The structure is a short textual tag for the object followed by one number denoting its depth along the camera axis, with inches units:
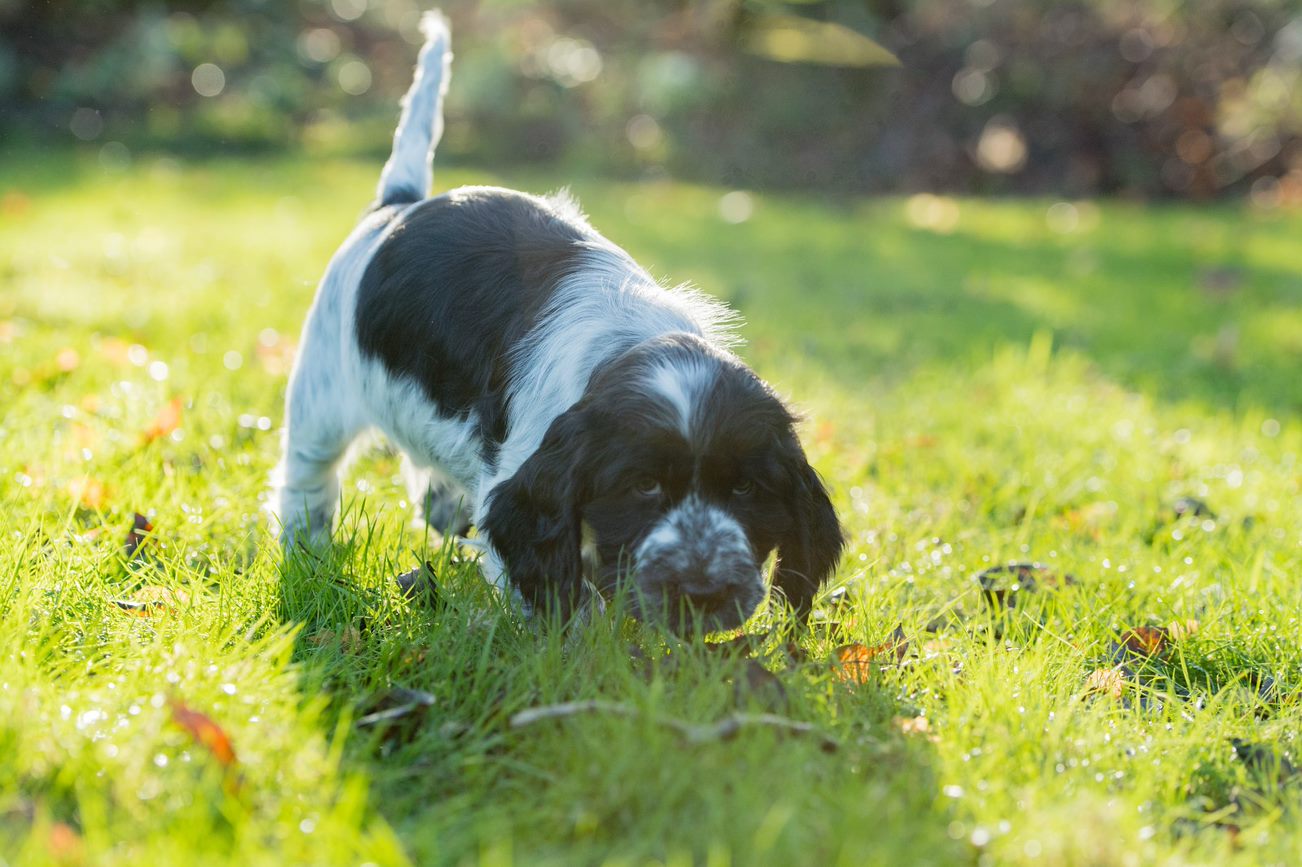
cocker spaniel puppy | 101.0
